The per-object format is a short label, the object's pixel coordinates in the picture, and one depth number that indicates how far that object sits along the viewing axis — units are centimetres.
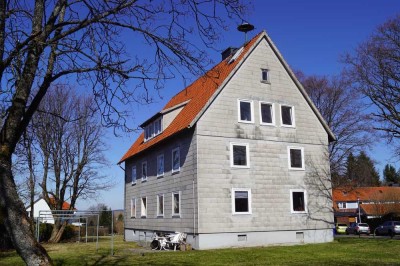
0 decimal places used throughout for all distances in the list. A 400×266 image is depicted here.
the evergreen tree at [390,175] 10650
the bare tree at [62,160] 3559
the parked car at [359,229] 5247
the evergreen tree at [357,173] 4031
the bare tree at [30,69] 621
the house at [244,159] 2461
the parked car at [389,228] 4591
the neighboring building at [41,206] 7279
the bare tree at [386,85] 2797
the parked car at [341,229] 5888
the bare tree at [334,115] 4000
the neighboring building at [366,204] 7594
